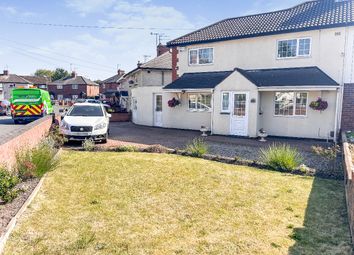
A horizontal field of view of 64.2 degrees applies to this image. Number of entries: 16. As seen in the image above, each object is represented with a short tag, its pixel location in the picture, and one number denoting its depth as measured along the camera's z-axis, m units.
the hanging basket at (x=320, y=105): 13.83
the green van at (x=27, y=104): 20.75
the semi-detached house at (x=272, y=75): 14.11
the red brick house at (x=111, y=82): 61.53
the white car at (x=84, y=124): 12.39
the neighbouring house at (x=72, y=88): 71.44
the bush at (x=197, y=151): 10.45
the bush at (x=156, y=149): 11.33
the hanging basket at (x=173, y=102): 18.67
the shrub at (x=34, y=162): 6.85
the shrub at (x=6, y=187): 5.31
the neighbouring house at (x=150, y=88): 20.67
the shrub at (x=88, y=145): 11.54
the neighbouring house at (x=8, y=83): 64.54
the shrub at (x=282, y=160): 8.65
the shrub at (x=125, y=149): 11.49
